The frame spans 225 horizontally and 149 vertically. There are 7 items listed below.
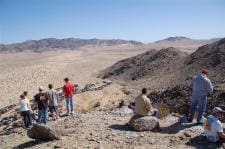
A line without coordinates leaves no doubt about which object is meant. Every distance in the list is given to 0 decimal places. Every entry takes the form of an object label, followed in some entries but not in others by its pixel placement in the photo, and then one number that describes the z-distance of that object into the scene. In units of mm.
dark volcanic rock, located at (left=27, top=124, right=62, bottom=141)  6738
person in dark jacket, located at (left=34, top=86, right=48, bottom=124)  8261
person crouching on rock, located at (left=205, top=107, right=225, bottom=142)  5897
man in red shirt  9050
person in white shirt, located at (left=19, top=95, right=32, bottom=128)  8299
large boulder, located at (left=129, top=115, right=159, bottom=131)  6850
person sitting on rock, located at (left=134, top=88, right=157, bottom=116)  6857
